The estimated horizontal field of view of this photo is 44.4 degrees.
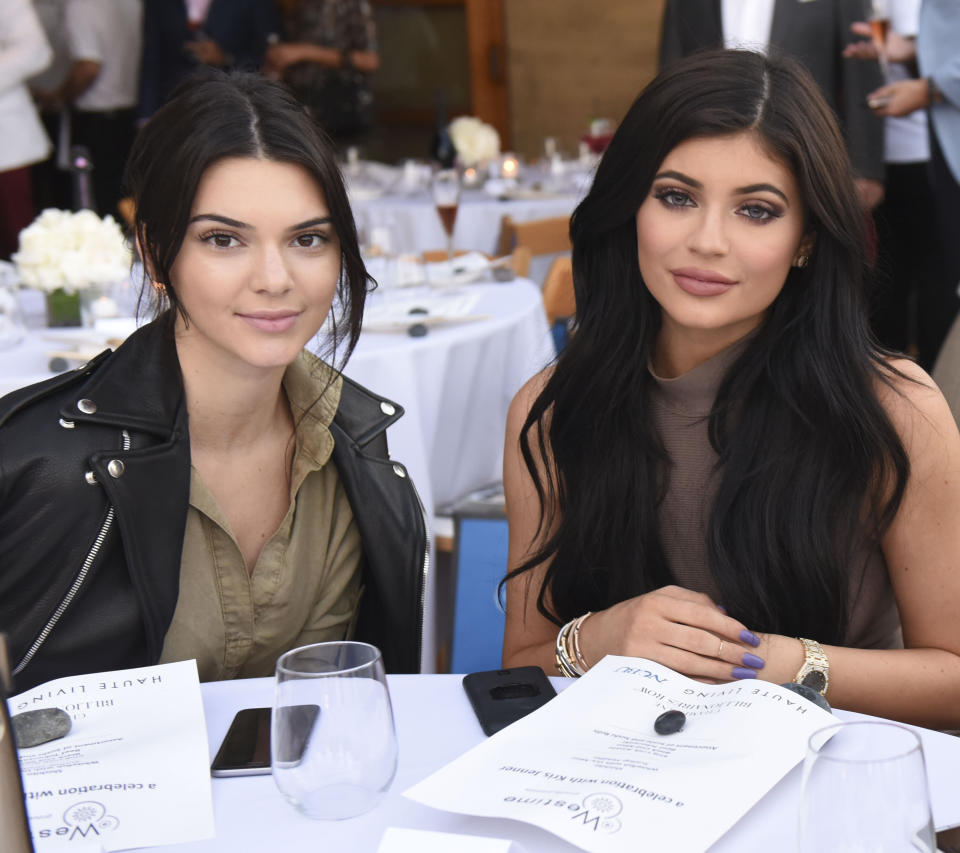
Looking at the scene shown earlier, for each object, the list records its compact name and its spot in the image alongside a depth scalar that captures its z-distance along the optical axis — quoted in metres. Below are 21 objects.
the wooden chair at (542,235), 3.99
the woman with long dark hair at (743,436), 1.55
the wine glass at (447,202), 3.52
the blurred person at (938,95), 3.39
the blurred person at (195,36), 6.25
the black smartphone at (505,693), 1.19
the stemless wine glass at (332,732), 0.91
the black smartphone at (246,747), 1.11
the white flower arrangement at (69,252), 2.76
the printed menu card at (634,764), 0.96
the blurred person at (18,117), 5.02
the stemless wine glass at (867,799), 0.71
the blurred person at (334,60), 6.39
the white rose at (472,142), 5.66
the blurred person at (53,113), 6.54
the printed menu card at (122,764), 1.02
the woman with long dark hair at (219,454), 1.56
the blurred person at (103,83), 6.33
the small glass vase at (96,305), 2.82
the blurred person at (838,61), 3.97
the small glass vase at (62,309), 2.85
